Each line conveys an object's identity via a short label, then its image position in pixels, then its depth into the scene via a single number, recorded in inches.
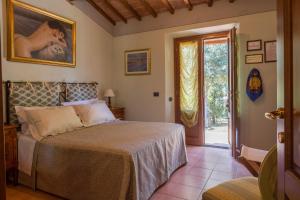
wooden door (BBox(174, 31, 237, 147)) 162.4
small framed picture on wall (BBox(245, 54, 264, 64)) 134.6
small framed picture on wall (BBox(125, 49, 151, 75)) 175.3
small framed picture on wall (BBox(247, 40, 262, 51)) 135.0
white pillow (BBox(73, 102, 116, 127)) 126.2
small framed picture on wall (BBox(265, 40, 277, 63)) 131.0
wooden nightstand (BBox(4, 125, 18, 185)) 99.5
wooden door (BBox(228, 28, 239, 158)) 137.2
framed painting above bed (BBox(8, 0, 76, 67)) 116.1
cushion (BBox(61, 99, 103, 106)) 136.7
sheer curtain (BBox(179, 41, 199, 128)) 174.1
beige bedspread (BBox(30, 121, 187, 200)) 74.2
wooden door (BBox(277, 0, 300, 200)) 27.0
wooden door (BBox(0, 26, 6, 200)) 30.3
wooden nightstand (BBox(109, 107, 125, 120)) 173.8
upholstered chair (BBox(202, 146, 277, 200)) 41.8
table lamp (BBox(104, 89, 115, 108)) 172.6
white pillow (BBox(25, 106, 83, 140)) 100.7
